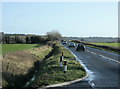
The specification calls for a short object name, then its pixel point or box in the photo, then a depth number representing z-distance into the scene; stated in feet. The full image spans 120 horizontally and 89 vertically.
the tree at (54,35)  345.60
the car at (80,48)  135.76
